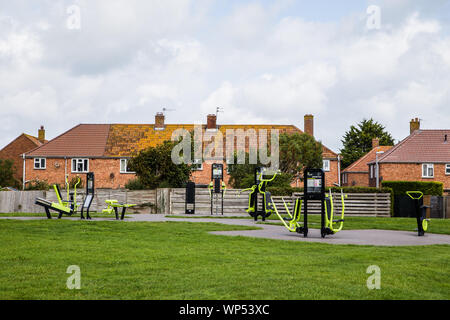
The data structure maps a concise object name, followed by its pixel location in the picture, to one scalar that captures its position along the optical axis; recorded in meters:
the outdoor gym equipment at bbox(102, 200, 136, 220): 21.02
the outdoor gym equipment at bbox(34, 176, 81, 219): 20.76
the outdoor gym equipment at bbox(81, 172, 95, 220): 21.39
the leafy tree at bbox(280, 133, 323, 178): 38.25
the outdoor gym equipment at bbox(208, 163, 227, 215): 27.05
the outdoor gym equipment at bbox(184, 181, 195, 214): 28.38
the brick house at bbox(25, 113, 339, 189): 51.72
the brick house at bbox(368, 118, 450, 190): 49.66
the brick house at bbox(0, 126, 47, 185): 61.05
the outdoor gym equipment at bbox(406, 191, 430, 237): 15.63
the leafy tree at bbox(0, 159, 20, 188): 51.53
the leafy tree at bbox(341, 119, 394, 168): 76.73
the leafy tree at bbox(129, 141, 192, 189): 33.69
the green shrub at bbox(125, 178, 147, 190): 33.72
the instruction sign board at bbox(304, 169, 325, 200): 14.31
